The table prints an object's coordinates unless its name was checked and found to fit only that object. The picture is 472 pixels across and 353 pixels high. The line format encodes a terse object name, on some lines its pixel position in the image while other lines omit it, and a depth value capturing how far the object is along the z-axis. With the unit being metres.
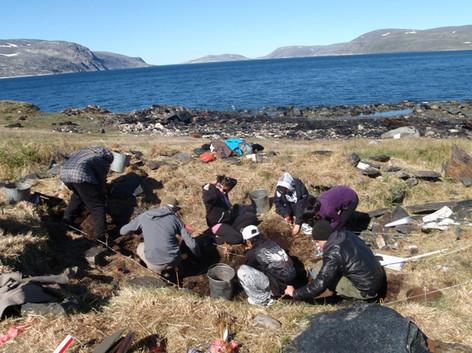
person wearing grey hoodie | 5.36
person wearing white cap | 4.90
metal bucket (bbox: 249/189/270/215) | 8.23
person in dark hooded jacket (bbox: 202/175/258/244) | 6.81
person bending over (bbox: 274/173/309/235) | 6.88
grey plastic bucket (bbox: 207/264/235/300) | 5.10
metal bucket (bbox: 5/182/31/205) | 6.81
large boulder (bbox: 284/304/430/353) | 3.00
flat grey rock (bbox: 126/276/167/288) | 5.07
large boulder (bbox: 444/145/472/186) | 9.27
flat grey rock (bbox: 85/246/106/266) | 5.91
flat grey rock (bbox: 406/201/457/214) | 7.77
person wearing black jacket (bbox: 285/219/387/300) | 4.37
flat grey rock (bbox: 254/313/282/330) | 3.78
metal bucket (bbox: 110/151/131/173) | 8.83
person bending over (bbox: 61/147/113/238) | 6.28
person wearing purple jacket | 6.21
